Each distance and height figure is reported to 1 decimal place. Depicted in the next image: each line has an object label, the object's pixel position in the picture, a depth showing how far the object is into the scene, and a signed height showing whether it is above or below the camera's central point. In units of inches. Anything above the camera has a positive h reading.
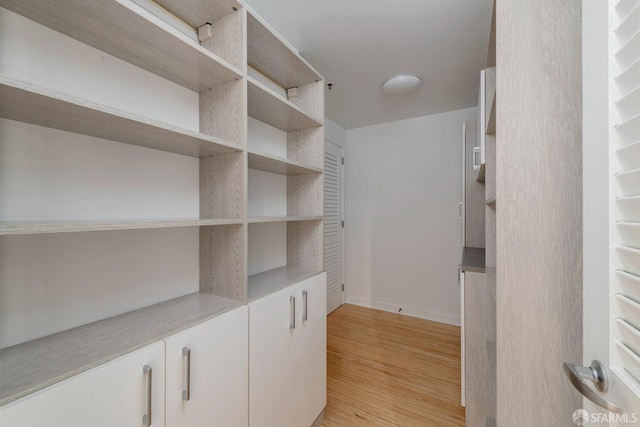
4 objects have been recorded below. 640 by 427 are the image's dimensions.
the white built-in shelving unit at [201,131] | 27.1 +11.3
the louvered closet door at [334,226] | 123.8 -7.9
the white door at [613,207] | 17.5 +0.3
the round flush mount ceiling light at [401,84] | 83.4 +44.6
